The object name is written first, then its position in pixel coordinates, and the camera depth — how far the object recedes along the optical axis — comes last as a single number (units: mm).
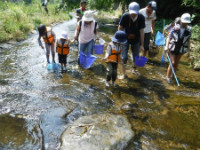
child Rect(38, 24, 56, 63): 4632
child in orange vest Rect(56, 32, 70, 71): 4663
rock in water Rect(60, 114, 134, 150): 2443
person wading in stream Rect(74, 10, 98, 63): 4572
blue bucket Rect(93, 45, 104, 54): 5209
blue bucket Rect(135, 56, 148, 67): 4453
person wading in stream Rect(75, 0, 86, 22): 6665
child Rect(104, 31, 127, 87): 3797
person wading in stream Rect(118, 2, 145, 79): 3970
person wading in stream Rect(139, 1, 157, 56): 4687
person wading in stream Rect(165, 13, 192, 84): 3928
